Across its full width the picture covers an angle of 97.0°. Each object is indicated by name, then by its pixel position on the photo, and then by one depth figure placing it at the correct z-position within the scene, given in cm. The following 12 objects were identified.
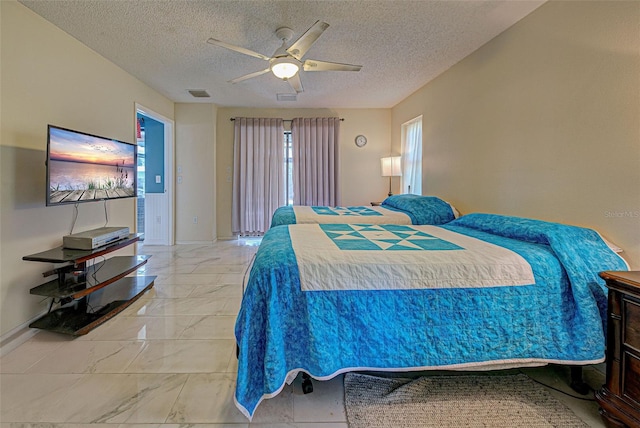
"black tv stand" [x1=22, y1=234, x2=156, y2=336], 199
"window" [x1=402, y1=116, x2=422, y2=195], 414
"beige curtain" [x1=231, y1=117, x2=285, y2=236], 494
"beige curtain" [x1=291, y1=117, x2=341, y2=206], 496
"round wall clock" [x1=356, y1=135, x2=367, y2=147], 511
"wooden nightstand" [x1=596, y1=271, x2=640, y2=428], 117
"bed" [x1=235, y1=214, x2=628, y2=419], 125
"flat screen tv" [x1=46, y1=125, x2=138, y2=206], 205
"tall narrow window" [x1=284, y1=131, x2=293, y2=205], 509
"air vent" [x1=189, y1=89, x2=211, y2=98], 402
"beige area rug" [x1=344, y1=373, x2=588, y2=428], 127
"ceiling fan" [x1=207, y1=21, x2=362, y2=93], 209
